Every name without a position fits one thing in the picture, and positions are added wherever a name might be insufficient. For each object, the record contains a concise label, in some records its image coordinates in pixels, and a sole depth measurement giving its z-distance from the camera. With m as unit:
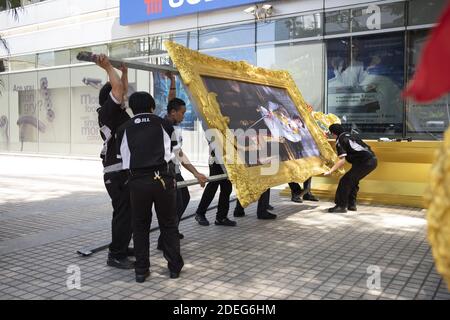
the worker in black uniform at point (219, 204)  6.62
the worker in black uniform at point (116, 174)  4.46
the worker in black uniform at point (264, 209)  7.06
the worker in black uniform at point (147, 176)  4.09
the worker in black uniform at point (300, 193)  8.39
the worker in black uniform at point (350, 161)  7.42
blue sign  13.80
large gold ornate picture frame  4.95
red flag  1.09
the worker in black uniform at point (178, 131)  4.82
